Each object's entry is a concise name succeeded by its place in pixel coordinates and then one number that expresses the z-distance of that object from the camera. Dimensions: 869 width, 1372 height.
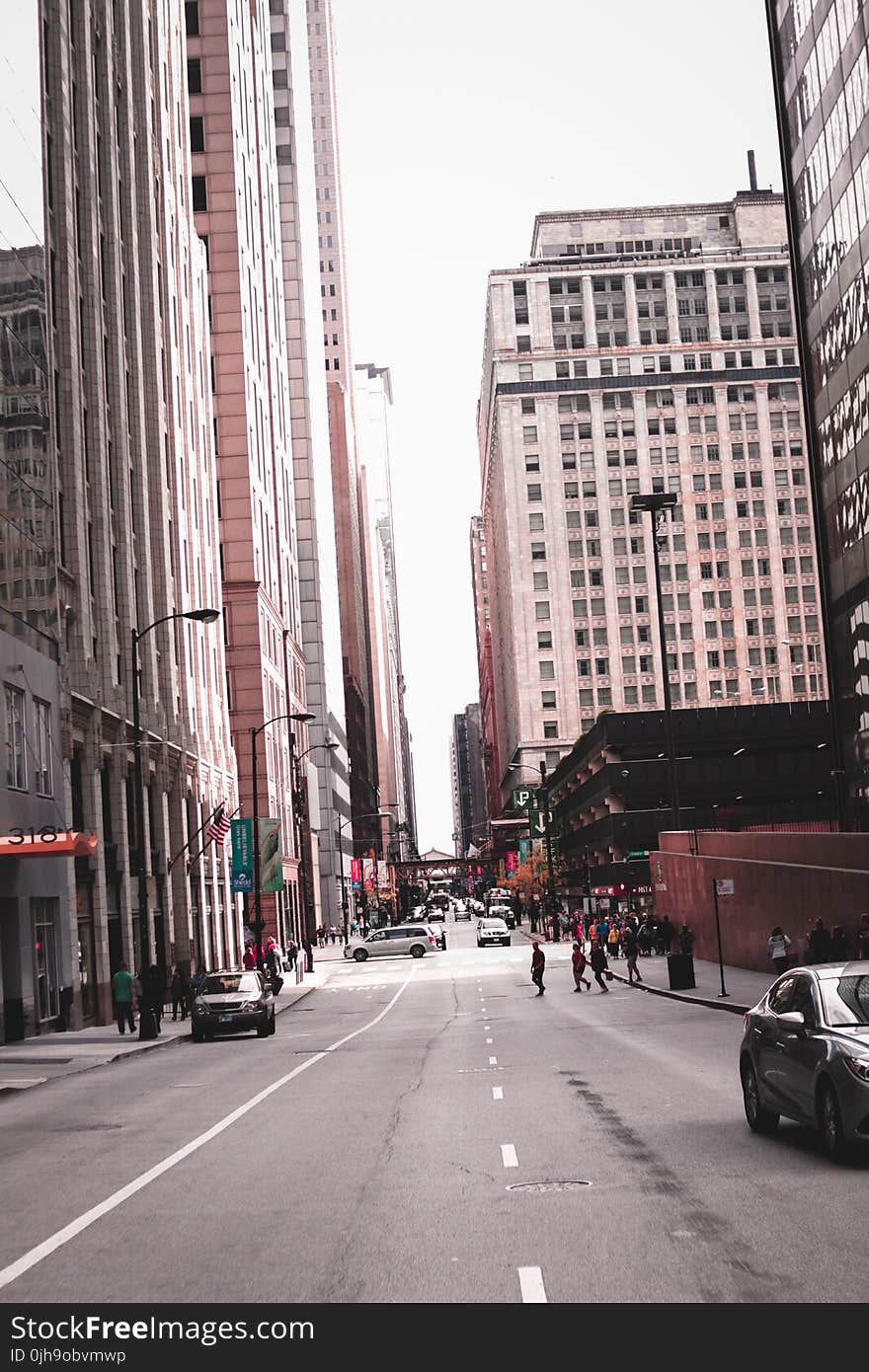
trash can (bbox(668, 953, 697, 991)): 42.41
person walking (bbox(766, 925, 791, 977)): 37.88
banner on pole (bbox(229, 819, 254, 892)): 62.19
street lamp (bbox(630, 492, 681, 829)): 55.71
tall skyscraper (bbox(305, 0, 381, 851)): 185.00
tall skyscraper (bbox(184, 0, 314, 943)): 87.62
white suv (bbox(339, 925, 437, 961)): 89.50
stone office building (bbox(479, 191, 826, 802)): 152.75
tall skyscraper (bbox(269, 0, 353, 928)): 132.00
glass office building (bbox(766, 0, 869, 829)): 47.06
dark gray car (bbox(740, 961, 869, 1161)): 12.84
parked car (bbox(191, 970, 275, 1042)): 36.69
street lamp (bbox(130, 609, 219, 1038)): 37.69
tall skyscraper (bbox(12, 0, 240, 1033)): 44.91
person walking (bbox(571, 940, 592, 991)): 46.72
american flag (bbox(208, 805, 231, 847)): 54.19
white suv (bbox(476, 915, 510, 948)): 97.00
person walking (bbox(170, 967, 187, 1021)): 46.16
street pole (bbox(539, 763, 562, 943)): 94.75
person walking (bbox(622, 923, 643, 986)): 50.45
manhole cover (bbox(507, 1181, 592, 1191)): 12.55
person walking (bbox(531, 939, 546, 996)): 45.53
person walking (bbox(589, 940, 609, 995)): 48.09
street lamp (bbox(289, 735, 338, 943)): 92.50
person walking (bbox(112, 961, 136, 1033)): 40.25
